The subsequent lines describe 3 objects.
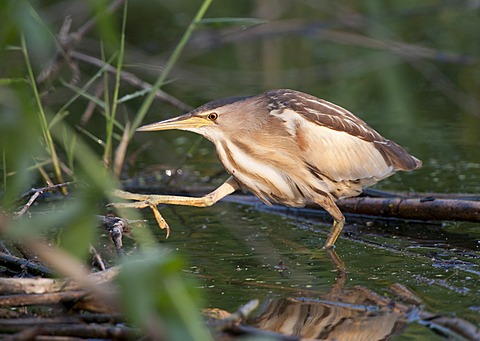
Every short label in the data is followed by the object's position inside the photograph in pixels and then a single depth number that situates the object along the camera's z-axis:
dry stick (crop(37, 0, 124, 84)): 9.94
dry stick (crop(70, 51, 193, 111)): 9.64
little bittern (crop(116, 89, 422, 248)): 7.43
